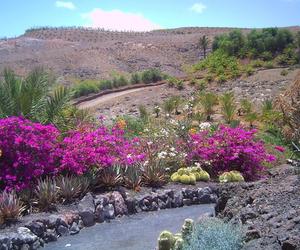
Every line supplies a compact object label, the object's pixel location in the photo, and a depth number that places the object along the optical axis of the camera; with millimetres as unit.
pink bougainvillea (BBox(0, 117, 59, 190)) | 5600
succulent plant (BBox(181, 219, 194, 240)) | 3803
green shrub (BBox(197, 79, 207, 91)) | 19197
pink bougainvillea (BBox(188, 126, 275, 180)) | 7298
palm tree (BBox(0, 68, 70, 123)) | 6849
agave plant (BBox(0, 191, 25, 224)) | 4926
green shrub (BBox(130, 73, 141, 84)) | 23393
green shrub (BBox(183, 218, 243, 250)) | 3151
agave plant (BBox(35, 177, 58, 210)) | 5385
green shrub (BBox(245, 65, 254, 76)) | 20529
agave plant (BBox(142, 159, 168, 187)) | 6424
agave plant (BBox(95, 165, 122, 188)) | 6082
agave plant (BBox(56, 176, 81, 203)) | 5624
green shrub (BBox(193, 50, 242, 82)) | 20866
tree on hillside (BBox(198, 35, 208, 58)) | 37896
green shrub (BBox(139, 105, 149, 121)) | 12486
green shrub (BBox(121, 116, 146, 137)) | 9369
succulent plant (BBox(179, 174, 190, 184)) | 6651
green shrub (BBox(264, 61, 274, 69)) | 22996
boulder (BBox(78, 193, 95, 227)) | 5446
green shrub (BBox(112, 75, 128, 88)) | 22494
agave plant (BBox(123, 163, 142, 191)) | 6218
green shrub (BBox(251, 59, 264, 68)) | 24302
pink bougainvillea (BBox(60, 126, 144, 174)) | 5928
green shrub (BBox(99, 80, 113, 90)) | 21963
